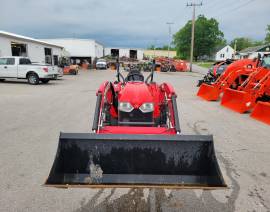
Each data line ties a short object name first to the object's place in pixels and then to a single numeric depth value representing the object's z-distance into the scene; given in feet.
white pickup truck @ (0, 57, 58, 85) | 57.88
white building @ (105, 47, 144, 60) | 253.12
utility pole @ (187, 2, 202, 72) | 126.48
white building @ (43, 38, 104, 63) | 165.78
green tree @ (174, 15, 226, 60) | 263.49
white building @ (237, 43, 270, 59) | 187.52
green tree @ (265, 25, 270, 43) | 243.48
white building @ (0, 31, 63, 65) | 74.38
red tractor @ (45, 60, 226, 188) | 10.50
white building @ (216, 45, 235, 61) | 327.88
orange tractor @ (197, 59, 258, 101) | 39.14
